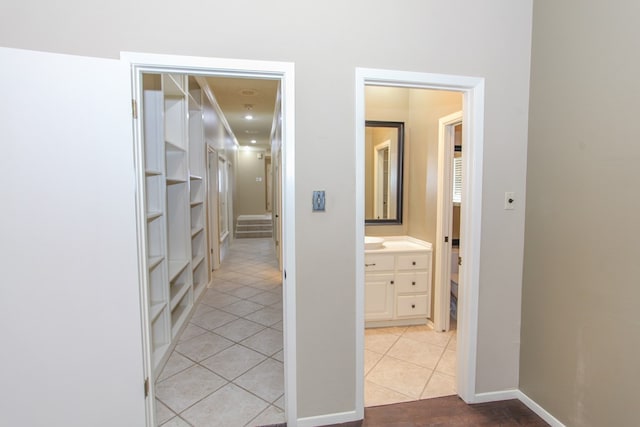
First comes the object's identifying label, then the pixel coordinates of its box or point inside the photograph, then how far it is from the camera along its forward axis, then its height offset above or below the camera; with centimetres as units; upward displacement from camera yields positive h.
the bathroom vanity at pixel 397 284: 308 -91
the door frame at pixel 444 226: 296 -33
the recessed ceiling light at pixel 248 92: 473 +153
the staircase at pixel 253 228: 911 -104
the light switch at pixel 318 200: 179 -4
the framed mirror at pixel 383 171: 336 +22
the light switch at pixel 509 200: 202 -5
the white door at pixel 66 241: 144 -23
